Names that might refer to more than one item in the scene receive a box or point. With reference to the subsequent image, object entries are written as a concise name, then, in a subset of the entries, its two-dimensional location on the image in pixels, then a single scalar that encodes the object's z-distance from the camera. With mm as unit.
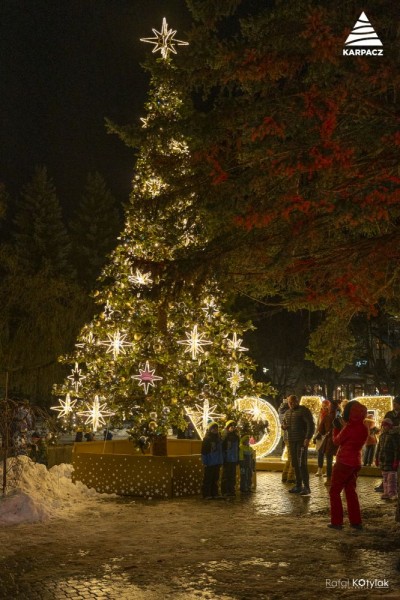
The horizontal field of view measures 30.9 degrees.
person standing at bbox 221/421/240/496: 14477
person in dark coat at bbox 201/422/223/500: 13938
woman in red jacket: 10648
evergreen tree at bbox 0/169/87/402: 25406
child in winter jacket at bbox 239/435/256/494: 15141
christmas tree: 14977
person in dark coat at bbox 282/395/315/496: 14828
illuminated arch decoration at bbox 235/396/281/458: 20094
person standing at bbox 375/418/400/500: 13664
